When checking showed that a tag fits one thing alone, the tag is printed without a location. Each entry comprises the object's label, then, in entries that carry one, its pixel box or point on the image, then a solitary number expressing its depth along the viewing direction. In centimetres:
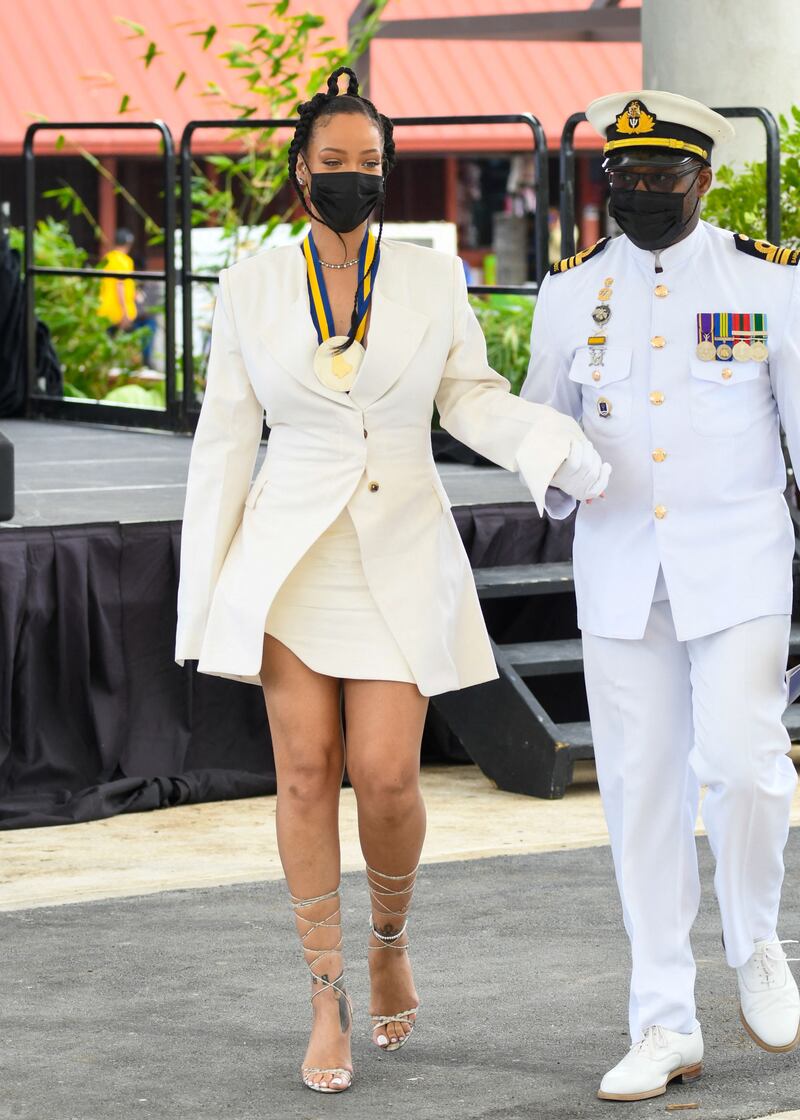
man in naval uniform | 692
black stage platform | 1193
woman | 709
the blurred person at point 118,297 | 2605
